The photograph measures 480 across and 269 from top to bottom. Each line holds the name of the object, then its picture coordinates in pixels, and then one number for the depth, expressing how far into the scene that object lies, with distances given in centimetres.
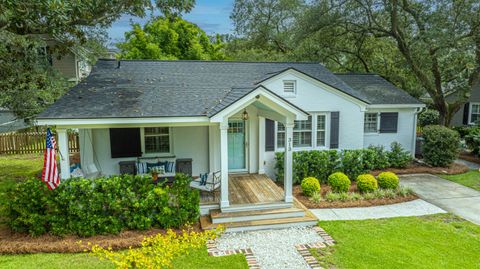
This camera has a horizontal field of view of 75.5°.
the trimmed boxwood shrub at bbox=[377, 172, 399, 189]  1019
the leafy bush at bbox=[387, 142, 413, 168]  1339
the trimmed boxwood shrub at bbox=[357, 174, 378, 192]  998
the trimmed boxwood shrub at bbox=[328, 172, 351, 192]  992
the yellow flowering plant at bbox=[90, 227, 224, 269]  420
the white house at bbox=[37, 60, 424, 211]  808
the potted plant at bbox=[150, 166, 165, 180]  973
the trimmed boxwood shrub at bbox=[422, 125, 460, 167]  1327
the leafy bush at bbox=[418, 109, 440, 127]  2445
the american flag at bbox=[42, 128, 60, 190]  666
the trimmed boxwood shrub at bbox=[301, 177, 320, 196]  965
